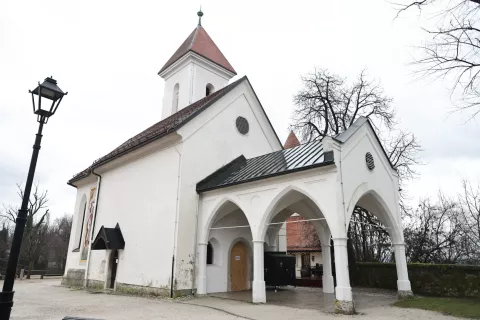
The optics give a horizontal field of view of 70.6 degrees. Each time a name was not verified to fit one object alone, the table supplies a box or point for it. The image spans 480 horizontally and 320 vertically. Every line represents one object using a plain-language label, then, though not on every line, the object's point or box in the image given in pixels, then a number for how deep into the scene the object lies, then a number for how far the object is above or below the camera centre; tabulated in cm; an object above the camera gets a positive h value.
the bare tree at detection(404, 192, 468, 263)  2108 +152
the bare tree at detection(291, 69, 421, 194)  2127 +947
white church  1159 +238
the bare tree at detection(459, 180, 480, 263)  2386 +179
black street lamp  518 +108
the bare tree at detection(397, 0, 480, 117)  717 +441
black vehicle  1619 -47
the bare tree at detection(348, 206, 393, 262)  2075 +135
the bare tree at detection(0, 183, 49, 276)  3372 +243
